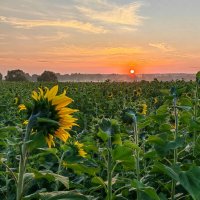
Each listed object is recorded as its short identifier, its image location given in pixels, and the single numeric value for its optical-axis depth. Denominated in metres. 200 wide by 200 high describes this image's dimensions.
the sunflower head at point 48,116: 1.03
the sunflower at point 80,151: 1.68
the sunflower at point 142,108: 3.76
